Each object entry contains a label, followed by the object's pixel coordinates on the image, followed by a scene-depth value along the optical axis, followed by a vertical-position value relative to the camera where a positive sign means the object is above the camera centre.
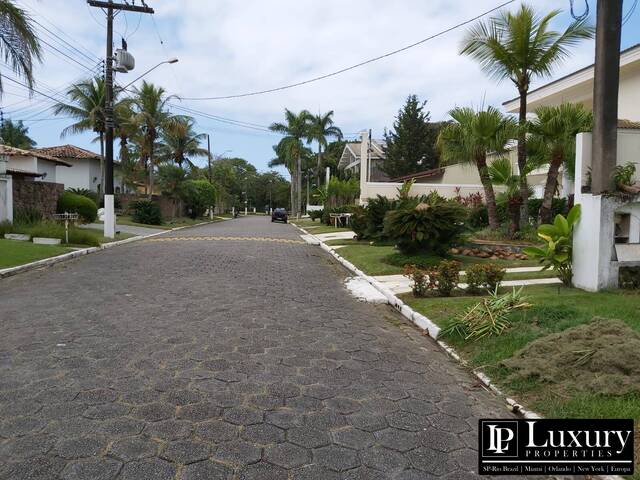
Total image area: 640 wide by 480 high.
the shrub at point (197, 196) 43.19 +1.51
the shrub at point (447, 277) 9.00 -1.04
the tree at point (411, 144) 48.66 +6.50
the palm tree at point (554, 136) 14.27 +2.24
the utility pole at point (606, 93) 8.41 +1.97
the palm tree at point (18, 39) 12.09 +3.99
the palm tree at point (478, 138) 15.26 +2.30
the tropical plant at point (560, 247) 8.98 -0.51
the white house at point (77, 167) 41.19 +3.52
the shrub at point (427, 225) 12.74 -0.23
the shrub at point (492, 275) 8.81 -0.97
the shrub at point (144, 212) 35.00 +0.03
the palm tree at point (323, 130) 52.62 +8.44
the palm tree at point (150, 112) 40.34 +7.66
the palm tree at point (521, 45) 14.04 +4.63
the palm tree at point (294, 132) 52.06 +8.12
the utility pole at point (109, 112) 22.03 +4.15
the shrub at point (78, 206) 25.36 +0.28
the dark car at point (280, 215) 48.81 -0.10
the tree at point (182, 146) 47.91 +6.14
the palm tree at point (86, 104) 37.53 +7.62
